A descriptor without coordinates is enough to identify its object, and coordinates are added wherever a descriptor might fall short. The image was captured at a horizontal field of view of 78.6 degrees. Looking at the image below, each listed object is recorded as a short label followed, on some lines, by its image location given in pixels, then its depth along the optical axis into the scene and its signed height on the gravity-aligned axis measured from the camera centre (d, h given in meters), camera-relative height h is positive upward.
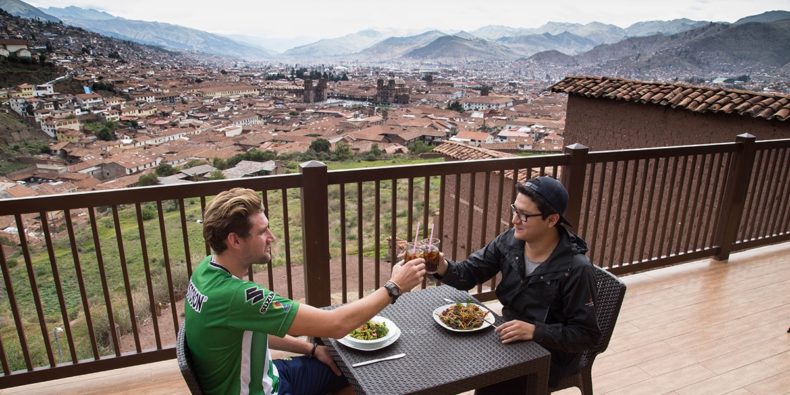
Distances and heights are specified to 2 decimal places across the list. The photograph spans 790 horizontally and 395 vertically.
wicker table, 1.36 -0.88
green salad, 1.57 -0.86
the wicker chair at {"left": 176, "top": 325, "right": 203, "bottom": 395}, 1.25 -0.78
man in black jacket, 1.62 -0.76
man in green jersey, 1.31 -0.68
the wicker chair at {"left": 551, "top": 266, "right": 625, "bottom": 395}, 1.74 -0.89
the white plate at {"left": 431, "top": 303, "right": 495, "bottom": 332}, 1.63 -0.86
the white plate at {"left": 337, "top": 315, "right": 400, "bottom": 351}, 1.51 -0.87
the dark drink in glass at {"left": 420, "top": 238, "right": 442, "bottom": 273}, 1.70 -0.66
